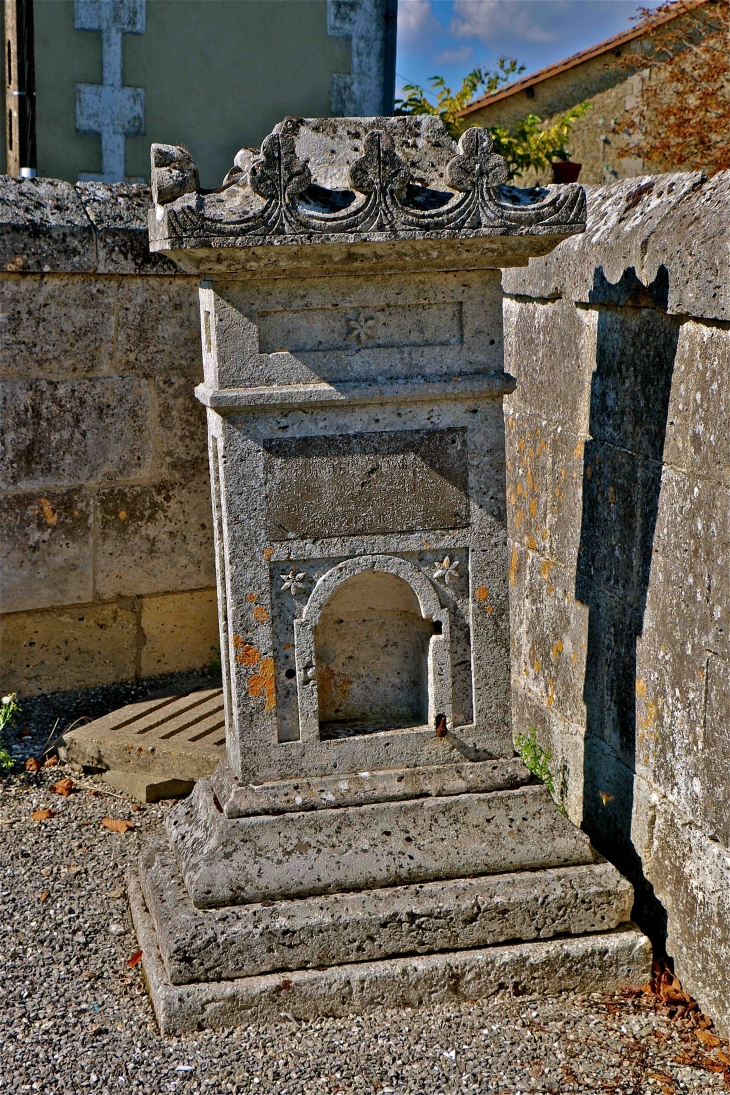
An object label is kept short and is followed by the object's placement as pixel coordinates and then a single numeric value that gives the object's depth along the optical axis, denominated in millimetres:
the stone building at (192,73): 7961
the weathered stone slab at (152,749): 4113
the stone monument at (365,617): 2744
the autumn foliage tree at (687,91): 10188
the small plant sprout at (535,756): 3801
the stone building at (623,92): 11281
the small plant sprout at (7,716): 4262
